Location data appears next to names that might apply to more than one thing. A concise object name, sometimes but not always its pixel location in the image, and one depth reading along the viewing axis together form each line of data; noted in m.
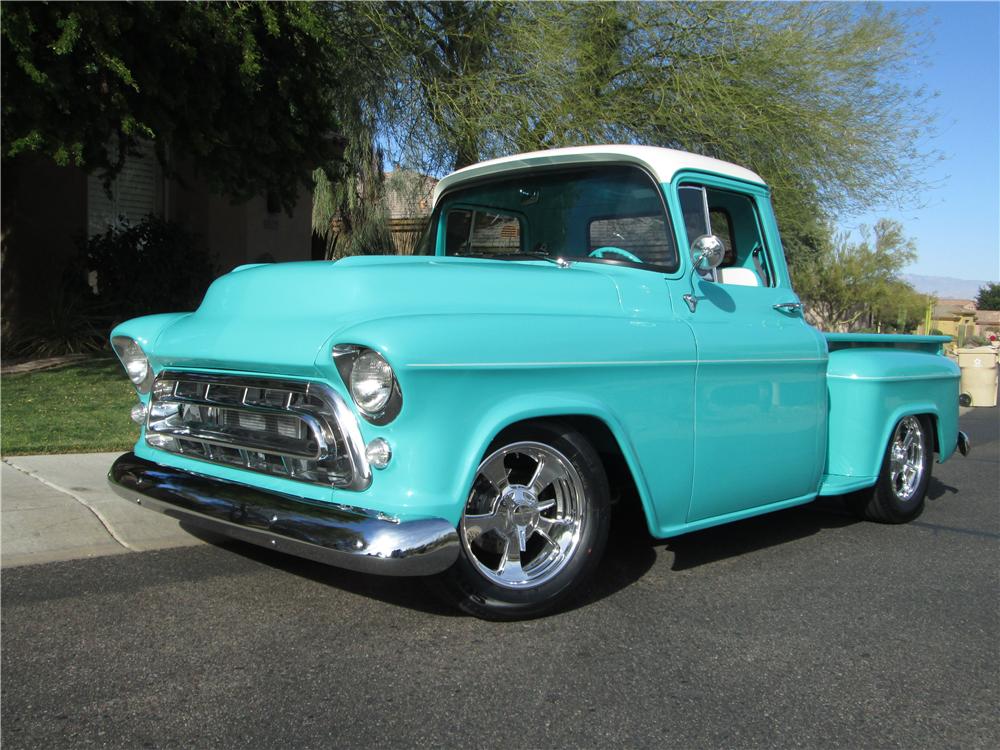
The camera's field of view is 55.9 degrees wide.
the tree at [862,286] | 42.94
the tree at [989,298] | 93.62
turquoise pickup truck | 3.36
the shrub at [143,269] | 13.51
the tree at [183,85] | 8.22
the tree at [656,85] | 13.00
